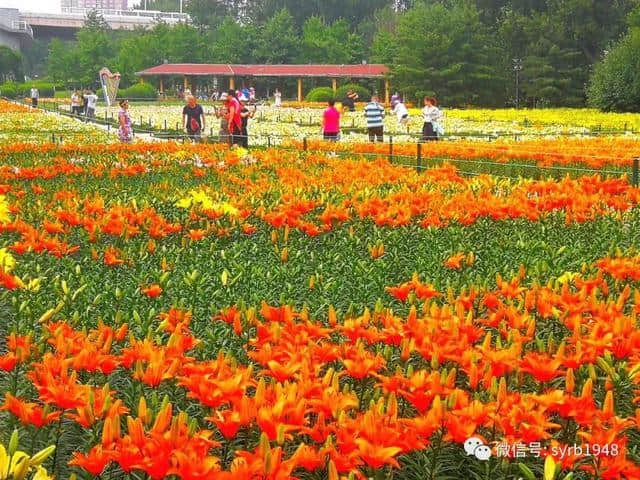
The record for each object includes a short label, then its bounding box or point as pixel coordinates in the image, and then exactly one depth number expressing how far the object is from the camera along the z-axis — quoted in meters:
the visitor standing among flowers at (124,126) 18.61
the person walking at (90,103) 33.88
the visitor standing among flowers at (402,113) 21.36
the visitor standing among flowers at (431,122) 17.81
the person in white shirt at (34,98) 48.81
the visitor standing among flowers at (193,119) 17.45
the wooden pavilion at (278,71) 58.25
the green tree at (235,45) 67.56
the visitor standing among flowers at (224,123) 17.74
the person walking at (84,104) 35.25
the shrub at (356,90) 50.06
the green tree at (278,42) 67.06
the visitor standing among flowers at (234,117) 17.34
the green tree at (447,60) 43.59
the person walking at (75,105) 39.04
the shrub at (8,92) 66.25
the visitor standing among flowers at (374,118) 18.05
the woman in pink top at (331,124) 18.11
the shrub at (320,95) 53.44
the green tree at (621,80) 35.84
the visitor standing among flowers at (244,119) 17.55
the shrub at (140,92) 61.56
